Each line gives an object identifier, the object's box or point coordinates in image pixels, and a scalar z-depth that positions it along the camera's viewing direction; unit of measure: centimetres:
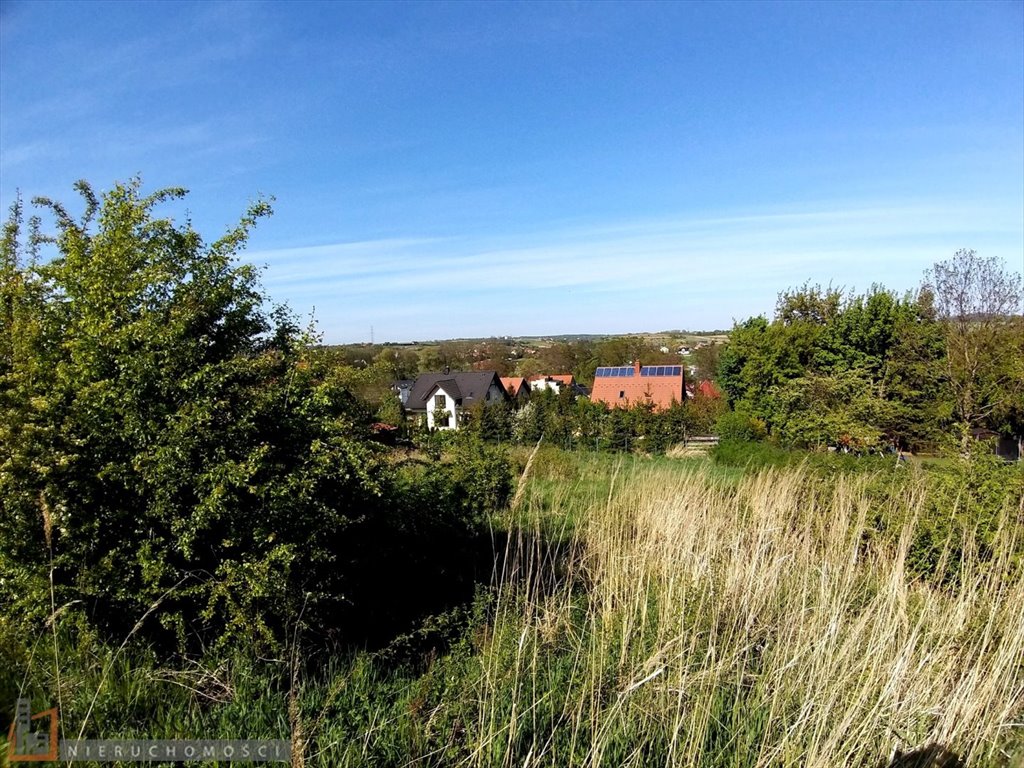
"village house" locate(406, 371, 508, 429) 4253
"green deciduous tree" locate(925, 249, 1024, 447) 1939
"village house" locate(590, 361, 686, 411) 3825
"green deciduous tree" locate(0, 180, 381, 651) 305
